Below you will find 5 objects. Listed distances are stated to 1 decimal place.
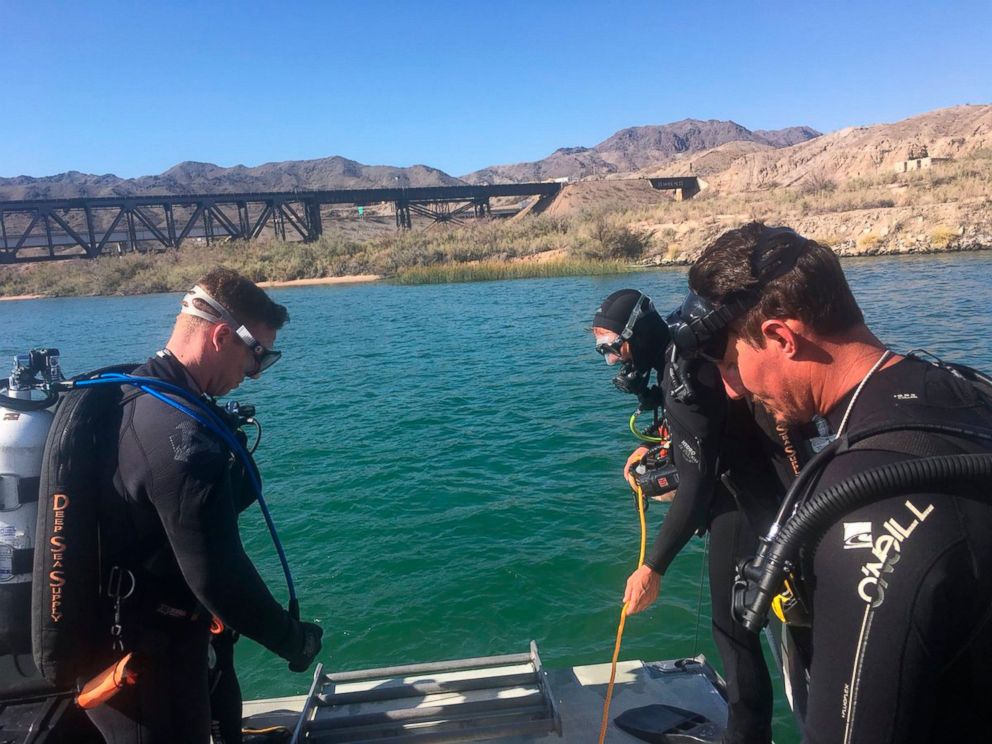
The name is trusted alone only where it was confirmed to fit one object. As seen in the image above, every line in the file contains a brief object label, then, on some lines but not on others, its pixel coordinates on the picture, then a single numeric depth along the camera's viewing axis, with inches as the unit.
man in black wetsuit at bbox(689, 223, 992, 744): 45.6
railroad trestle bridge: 2290.8
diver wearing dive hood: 103.3
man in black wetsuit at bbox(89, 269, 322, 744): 81.7
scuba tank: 81.3
